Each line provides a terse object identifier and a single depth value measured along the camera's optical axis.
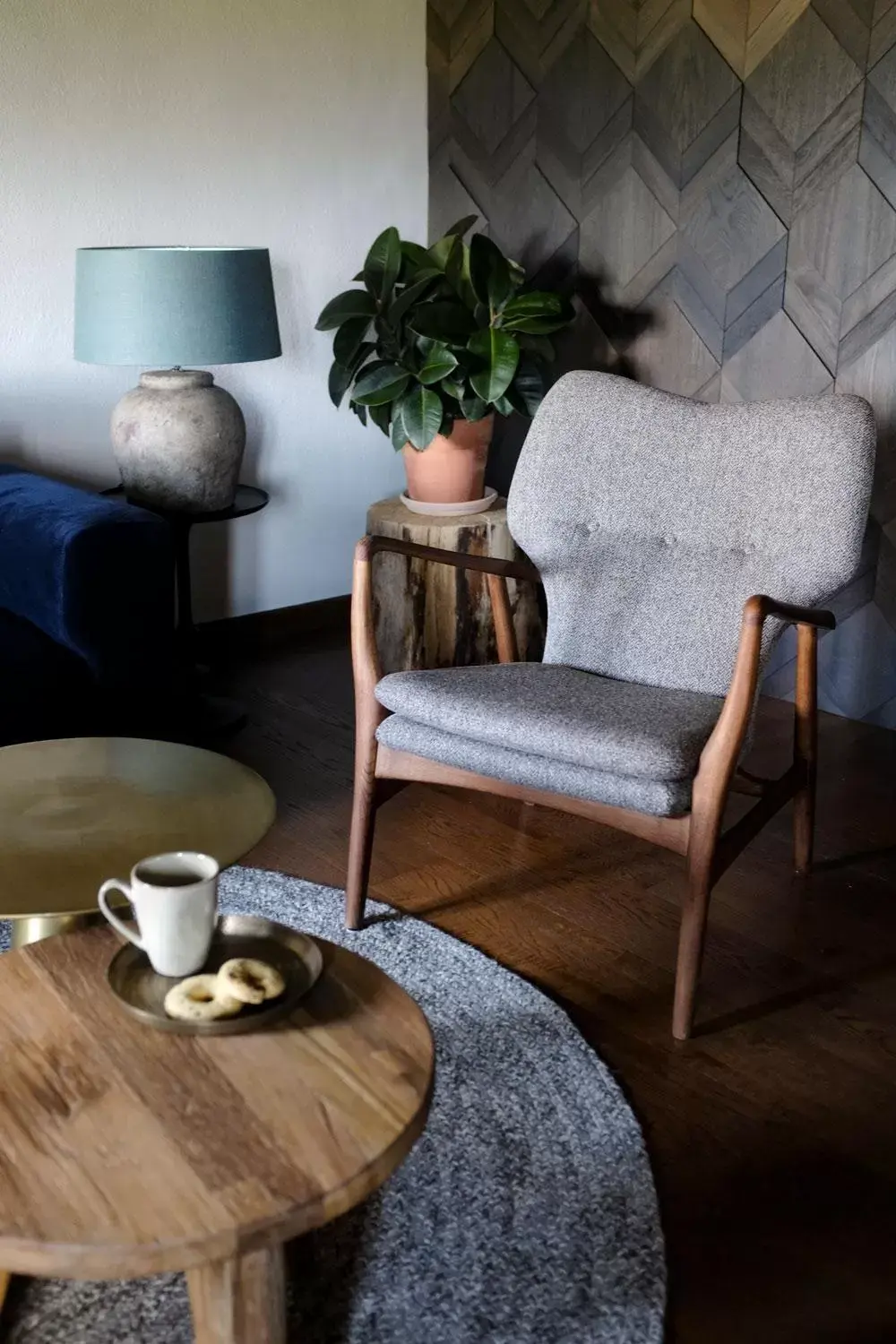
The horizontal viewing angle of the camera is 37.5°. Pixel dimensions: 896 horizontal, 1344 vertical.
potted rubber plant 2.98
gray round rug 1.37
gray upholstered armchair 1.89
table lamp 2.62
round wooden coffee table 0.99
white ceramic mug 1.23
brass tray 1.21
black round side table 2.93
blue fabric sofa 2.43
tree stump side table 2.92
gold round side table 1.50
